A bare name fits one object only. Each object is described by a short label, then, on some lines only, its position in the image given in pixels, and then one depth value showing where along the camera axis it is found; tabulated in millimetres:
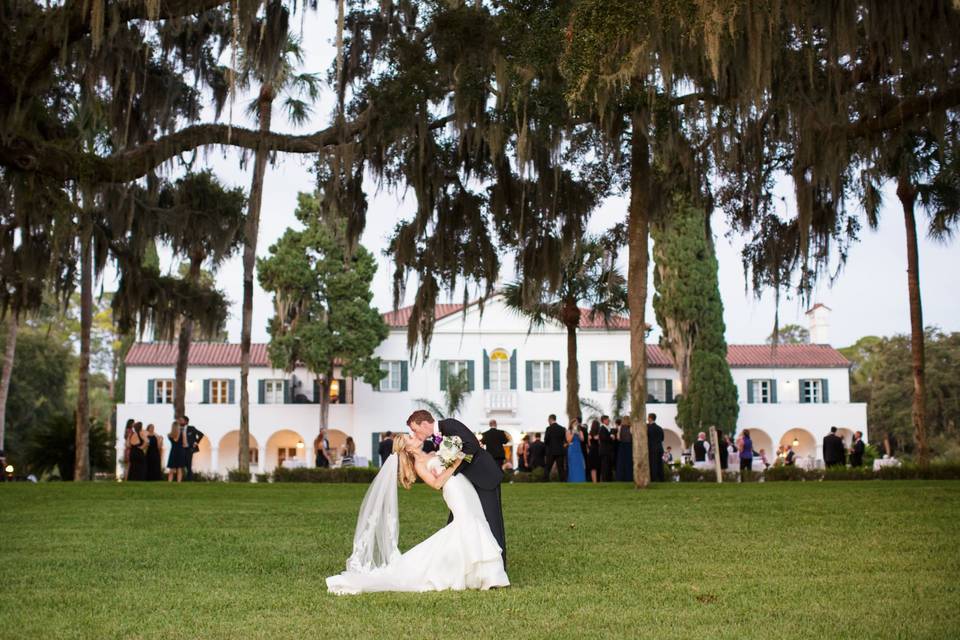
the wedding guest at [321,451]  26641
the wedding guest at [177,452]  22422
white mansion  47281
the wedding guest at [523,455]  27564
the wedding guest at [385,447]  21486
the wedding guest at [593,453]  22062
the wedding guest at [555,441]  22516
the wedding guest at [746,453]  26875
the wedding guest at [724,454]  29005
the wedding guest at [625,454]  21484
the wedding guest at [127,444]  21558
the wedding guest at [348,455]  32156
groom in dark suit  7246
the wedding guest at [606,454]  21812
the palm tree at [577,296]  31062
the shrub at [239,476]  24000
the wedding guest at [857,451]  25594
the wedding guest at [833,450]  24500
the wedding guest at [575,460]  22144
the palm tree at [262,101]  14477
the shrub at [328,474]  23719
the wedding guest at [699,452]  29938
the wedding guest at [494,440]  21172
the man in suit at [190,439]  23438
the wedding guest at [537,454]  25094
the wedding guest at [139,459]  22348
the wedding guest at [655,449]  21281
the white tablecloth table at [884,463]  21506
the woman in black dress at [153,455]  22906
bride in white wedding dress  6824
